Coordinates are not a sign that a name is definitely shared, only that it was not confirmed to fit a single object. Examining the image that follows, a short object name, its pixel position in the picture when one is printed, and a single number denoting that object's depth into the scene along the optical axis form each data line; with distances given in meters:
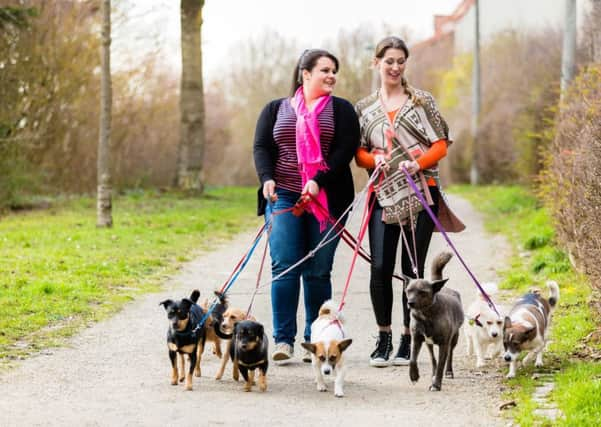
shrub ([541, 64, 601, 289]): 8.16
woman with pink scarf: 7.27
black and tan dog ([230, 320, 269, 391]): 6.49
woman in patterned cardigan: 7.28
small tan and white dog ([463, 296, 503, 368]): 7.50
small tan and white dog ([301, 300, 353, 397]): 6.56
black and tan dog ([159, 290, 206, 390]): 6.70
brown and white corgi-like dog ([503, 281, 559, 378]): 7.04
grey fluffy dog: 6.64
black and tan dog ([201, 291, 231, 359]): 7.27
